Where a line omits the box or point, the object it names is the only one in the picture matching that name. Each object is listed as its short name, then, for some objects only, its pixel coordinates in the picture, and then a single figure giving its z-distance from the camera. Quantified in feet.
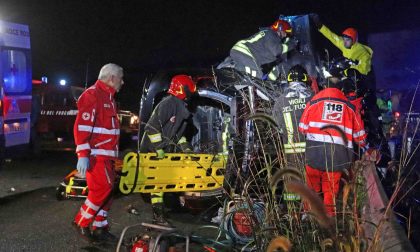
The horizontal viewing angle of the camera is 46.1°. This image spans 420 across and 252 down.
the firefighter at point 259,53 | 20.44
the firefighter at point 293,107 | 15.83
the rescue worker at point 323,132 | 15.14
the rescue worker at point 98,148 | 16.30
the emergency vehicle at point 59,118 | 40.60
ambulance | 28.45
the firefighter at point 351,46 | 23.97
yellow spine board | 17.37
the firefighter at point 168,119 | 19.62
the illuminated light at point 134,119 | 40.61
